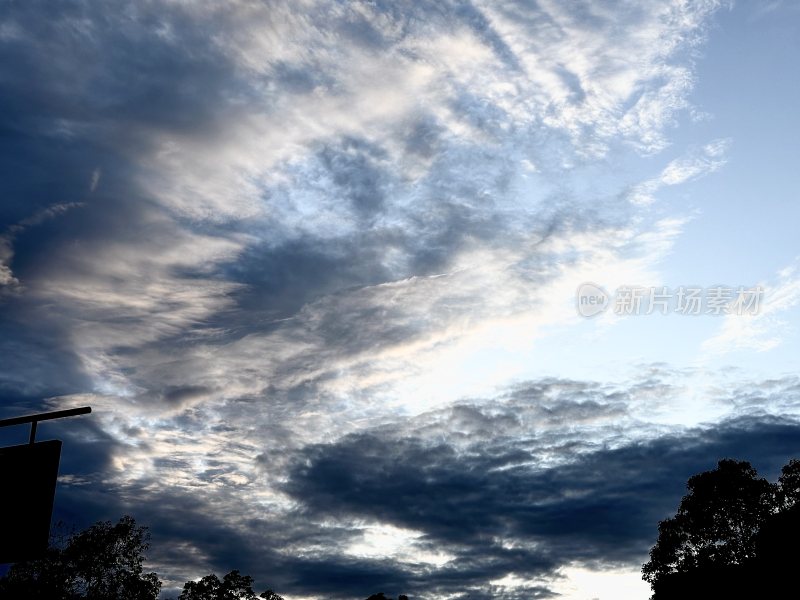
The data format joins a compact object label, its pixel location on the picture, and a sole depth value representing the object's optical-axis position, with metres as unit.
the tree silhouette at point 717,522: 54.50
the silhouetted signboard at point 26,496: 15.87
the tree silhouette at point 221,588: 88.12
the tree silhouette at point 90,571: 57.97
